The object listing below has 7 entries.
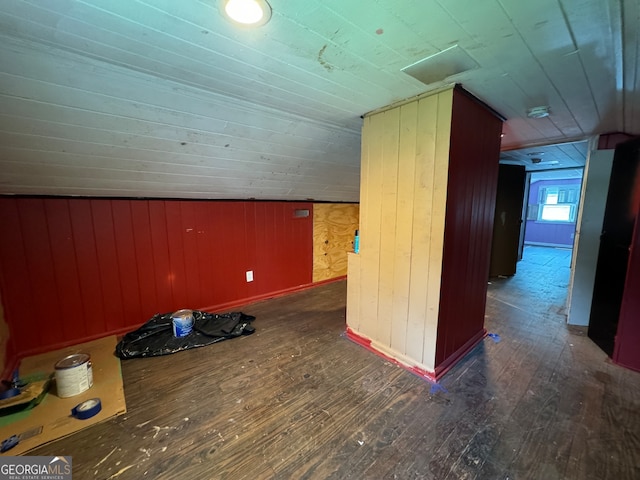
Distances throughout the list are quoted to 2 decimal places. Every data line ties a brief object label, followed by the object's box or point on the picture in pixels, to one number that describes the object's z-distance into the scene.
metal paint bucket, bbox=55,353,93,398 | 1.63
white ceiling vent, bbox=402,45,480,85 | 1.25
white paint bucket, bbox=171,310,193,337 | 2.36
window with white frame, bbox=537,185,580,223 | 7.44
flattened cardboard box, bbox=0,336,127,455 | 1.39
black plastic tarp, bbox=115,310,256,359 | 2.16
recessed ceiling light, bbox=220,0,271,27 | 0.92
